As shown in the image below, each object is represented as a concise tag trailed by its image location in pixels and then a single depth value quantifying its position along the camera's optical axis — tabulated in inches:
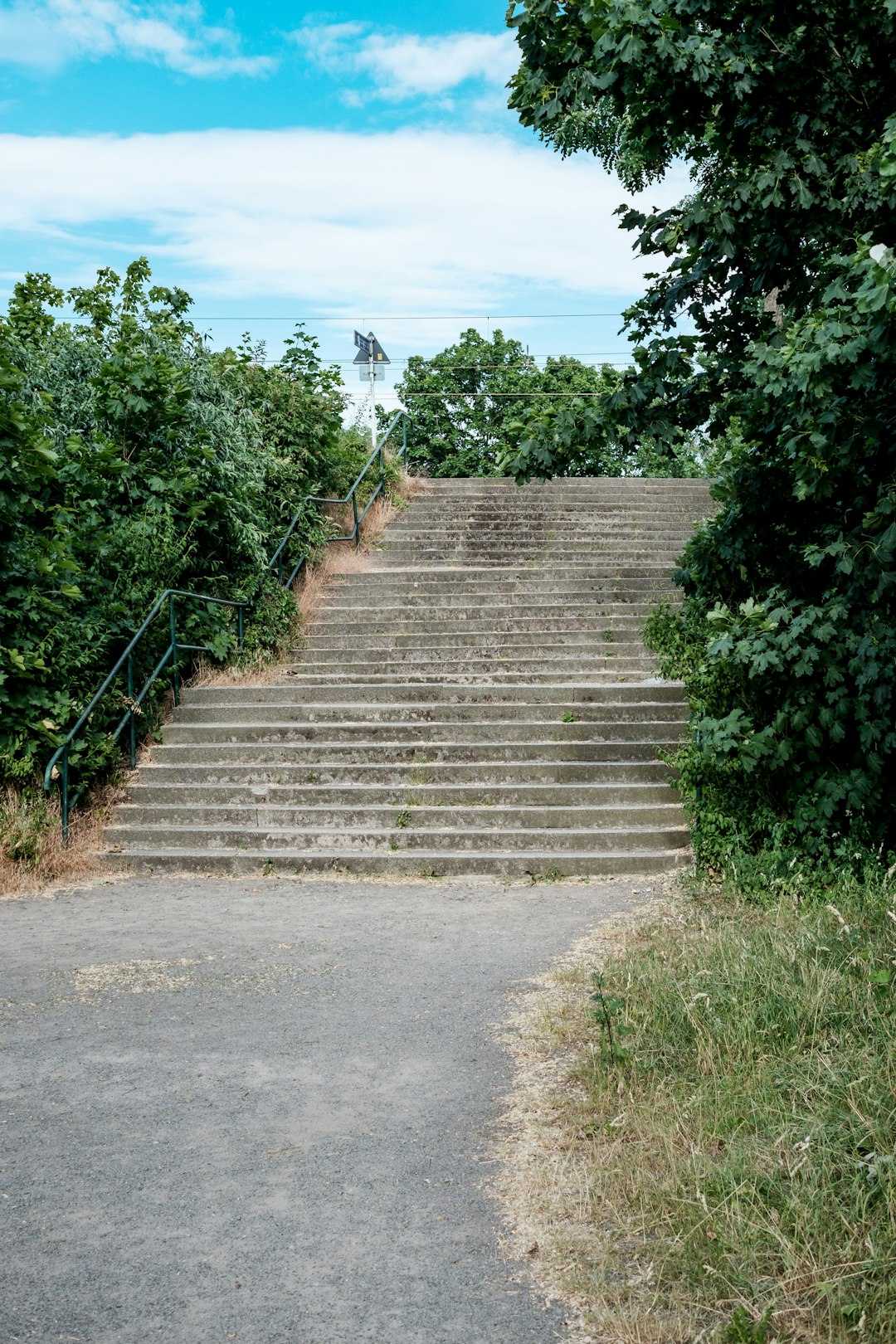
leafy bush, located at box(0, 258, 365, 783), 376.8
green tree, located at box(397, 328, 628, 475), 1061.1
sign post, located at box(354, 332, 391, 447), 728.3
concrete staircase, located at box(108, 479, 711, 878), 368.5
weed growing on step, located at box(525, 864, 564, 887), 345.1
